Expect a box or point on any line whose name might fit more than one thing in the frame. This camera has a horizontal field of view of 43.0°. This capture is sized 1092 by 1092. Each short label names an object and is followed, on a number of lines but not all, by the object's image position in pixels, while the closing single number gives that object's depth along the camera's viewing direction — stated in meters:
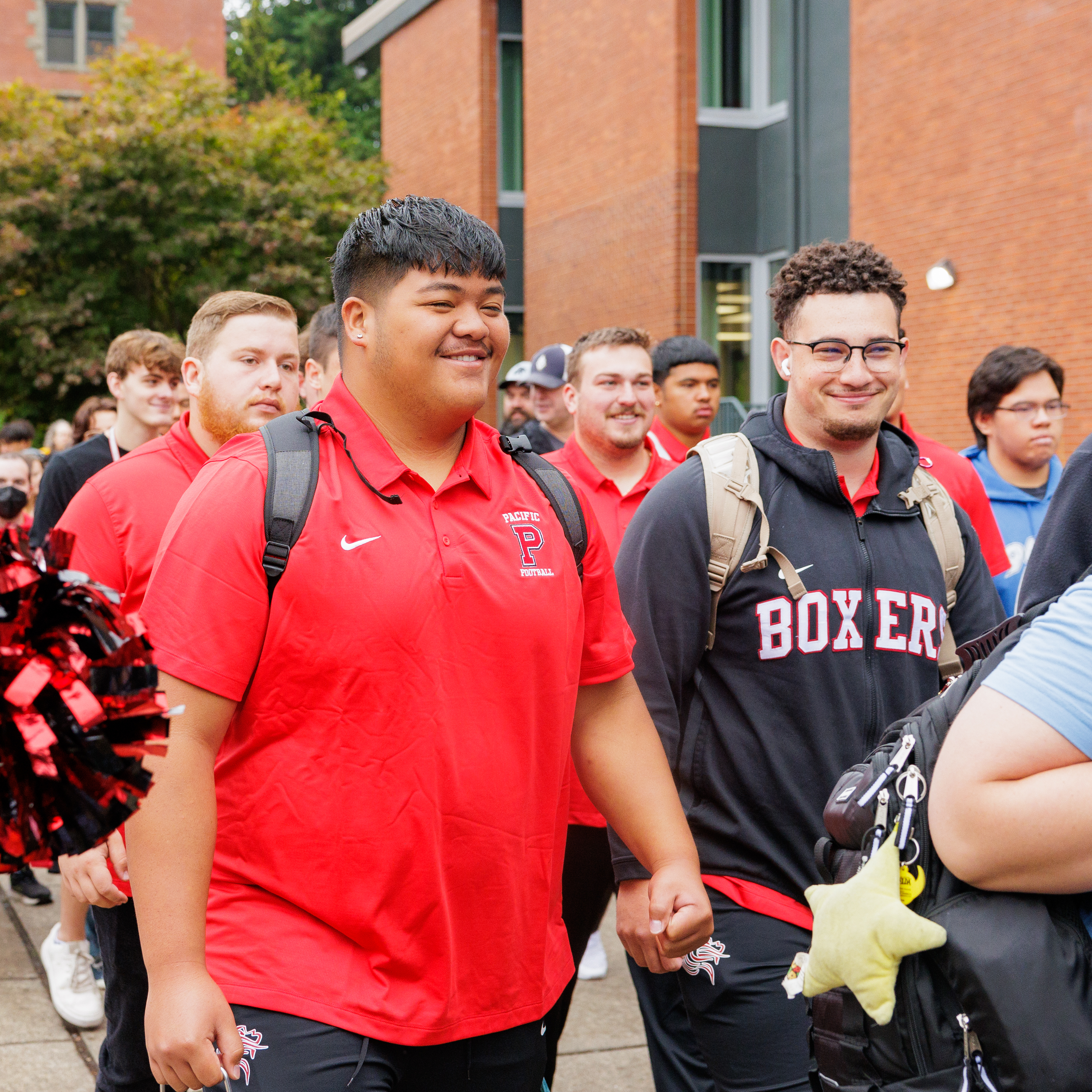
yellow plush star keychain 1.94
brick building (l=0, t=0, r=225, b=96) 37.94
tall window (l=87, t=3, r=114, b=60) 38.62
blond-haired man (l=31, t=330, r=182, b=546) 5.41
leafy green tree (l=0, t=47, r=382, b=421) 21.98
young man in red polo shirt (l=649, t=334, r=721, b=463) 6.80
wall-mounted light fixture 13.80
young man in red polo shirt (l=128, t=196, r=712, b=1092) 2.37
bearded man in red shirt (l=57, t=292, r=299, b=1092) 3.56
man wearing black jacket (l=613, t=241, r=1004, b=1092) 3.26
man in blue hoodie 5.86
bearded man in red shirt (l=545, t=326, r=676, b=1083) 5.44
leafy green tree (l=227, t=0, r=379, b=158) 42.47
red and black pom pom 1.48
